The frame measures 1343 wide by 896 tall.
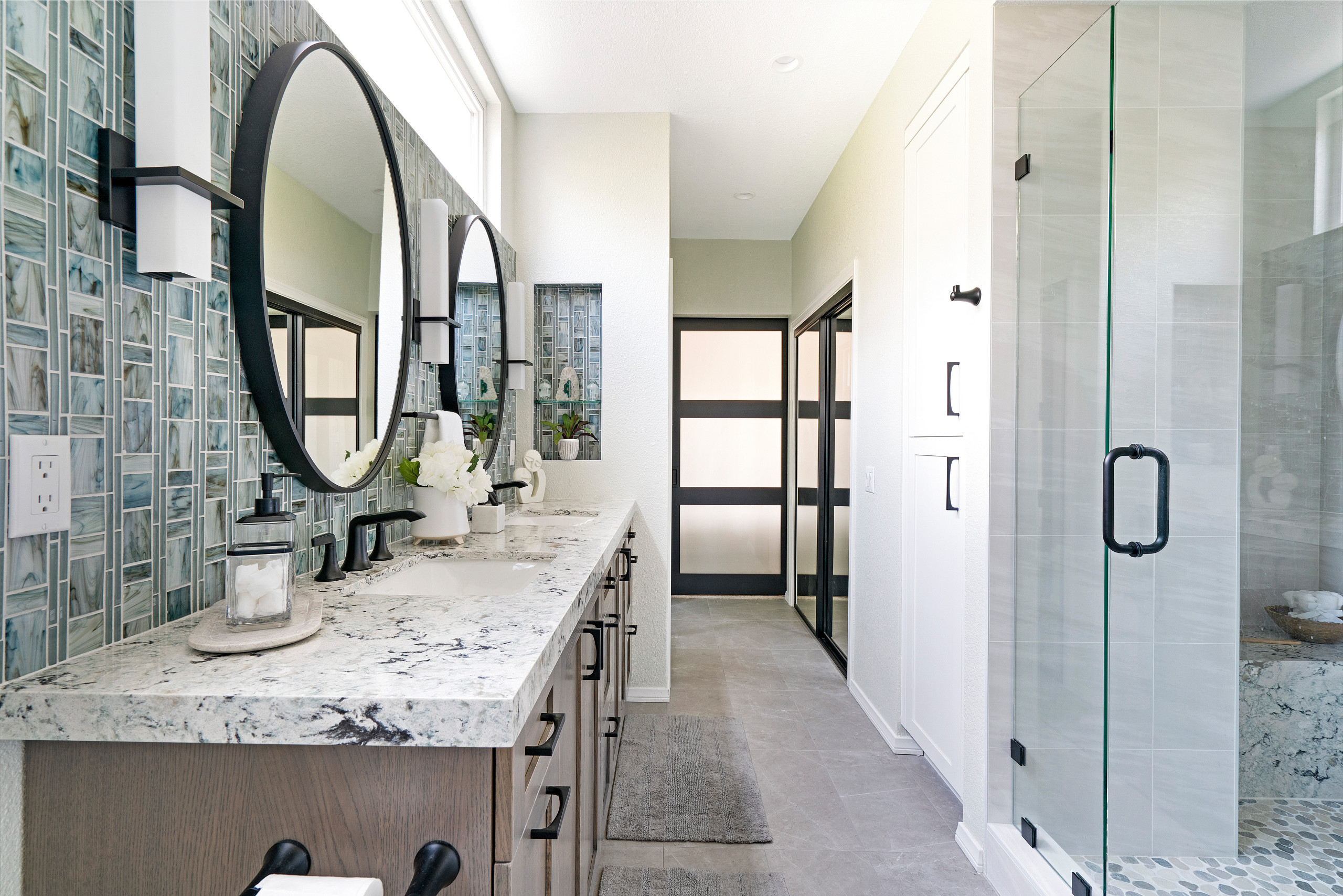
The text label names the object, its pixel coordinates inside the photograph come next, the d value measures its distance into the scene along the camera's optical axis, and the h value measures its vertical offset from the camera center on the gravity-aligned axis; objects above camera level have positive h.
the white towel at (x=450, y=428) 1.94 +0.04
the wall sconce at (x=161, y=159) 0.88 +0.37
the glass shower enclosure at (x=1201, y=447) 1.29 +0.00
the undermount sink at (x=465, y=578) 1.49 -0.31
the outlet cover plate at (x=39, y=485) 0.74 -0.05
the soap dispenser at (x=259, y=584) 0.87 -0.19
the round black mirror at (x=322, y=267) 1.15 +0.36
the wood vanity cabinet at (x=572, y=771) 0.75 -0.55
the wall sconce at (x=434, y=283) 1.94 +0.46
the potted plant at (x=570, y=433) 3.16 +0.04
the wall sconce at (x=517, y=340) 2.92 +0.44
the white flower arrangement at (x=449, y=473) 1.73 -0.08
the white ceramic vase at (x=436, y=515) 1.78 -0.20
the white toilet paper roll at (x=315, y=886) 0.63 -0.42
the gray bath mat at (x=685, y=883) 1.81 -1.21
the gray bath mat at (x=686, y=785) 2.10 -1.22
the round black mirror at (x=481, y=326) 2.33 +0.45
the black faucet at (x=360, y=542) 1.43 -0.22
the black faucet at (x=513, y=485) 2.37 -0.16
